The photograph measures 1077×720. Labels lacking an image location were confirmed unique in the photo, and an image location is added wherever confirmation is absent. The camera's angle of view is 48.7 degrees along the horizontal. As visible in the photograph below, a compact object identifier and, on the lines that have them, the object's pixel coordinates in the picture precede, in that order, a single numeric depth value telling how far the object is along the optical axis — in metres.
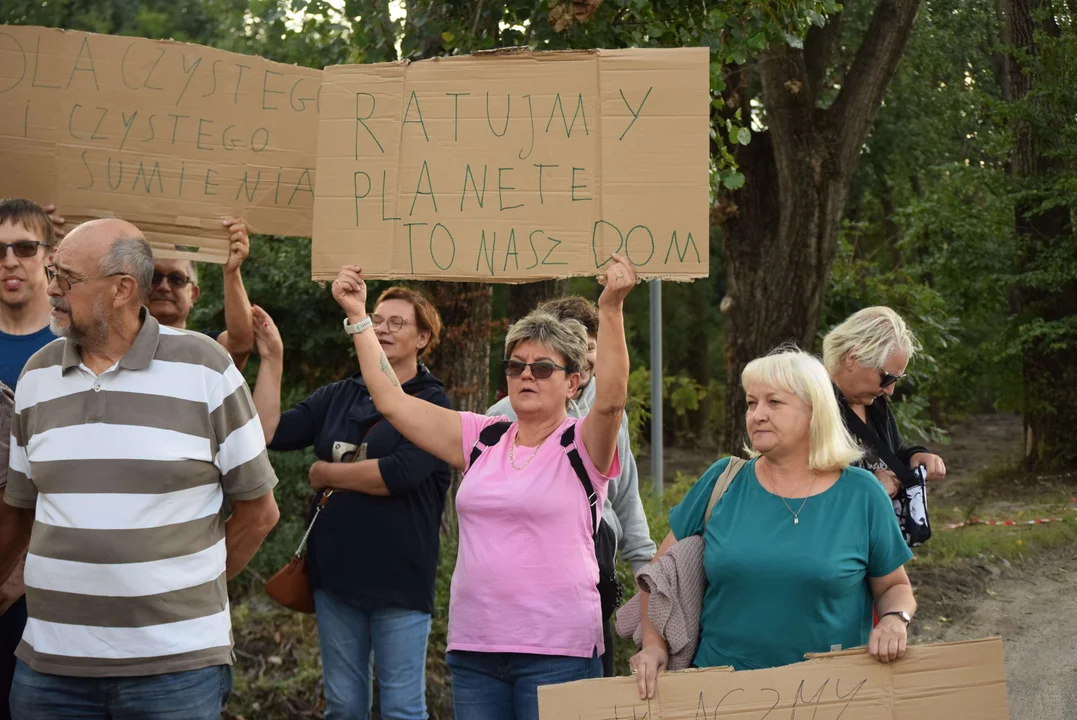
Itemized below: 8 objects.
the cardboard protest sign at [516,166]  3.69
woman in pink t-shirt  3.55
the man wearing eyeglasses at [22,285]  3.84
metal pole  8.05
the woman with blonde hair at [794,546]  3.27
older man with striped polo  3.15
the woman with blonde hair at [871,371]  4.25
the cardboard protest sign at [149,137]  4.21
